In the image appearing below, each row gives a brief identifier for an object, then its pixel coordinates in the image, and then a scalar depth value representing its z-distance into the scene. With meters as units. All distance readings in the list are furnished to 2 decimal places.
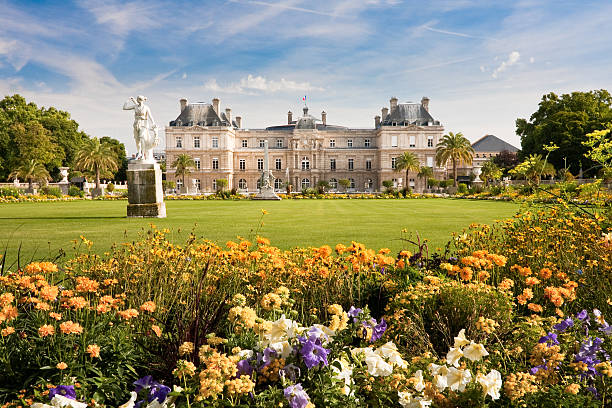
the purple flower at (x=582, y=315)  2.98
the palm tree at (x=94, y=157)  47.25
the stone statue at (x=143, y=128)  15.38
